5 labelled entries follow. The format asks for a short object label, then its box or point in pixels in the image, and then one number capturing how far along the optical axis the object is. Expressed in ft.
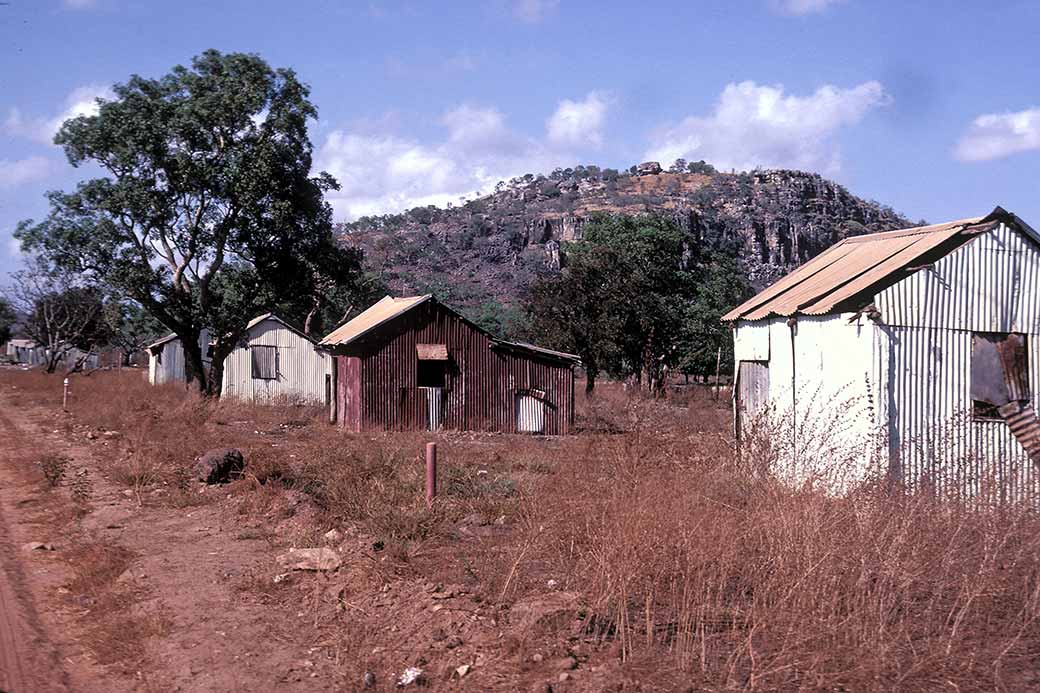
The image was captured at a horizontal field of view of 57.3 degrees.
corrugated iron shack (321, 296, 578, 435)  88.48
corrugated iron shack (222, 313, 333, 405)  126.31
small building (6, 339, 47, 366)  287.69
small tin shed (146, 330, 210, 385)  158.95
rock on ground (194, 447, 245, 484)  44.52
